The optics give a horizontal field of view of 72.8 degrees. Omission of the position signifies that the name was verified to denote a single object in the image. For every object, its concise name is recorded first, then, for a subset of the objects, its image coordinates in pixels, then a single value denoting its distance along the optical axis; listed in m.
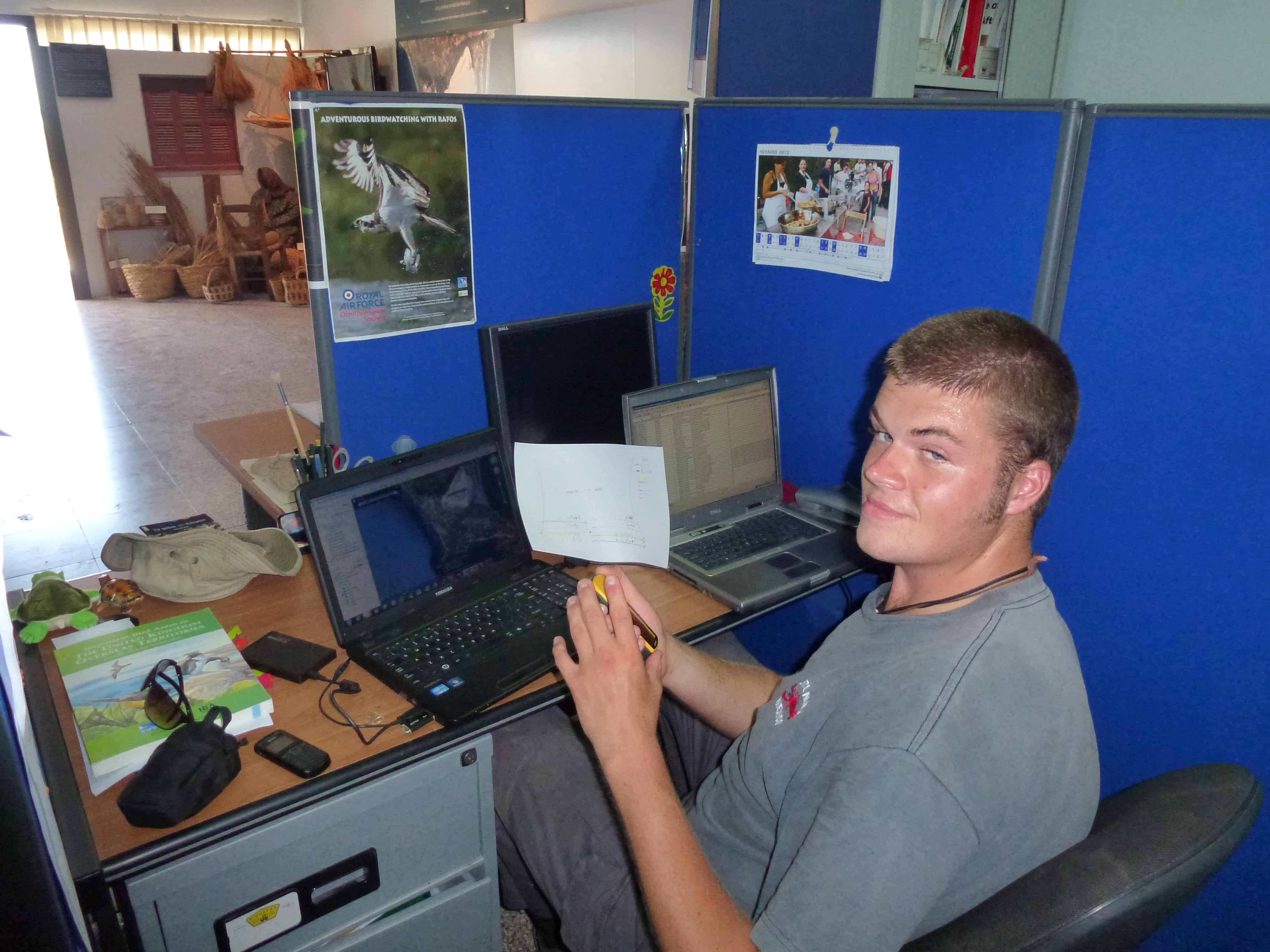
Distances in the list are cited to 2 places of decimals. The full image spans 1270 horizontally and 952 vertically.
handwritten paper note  1.52
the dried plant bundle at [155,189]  7.70
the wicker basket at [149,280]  7.48
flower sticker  1.95
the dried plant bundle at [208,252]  7.69
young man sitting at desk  0.78
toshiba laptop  1.24
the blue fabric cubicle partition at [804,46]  2.22
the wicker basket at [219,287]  7.57
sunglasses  1.09
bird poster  1.42
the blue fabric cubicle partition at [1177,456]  1.23
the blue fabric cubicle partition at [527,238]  1.56
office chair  0.75
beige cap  1.42
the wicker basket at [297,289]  7.34
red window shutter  7.80
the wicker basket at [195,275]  7.59
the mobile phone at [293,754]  1.06
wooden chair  7.62
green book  1.07
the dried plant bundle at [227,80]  7.77
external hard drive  1.25
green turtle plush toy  1.32
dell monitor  1.57
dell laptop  1.56
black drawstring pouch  0.95
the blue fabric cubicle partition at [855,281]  1.42
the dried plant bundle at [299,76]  6.99
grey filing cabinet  1.01
